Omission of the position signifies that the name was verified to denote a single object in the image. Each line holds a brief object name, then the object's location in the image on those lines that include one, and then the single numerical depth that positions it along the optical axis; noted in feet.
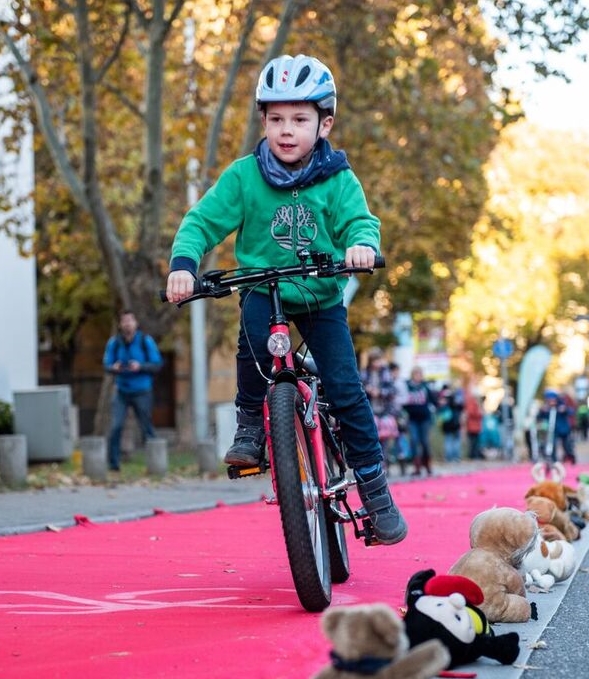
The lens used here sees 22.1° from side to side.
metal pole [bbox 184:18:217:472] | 83.10
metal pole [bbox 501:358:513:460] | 123.85
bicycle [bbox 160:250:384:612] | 17.90
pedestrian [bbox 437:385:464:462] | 109.19
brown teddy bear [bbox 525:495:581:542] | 26.30
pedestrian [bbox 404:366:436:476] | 73.46
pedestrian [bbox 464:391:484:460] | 120.06
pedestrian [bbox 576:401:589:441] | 189.26
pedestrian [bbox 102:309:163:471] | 59.67
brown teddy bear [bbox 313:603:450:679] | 11.57
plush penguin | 15.72
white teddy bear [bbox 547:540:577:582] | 23.63
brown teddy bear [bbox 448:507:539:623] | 18.95
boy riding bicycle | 19.94
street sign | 129.70
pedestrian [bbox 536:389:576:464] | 101.50
